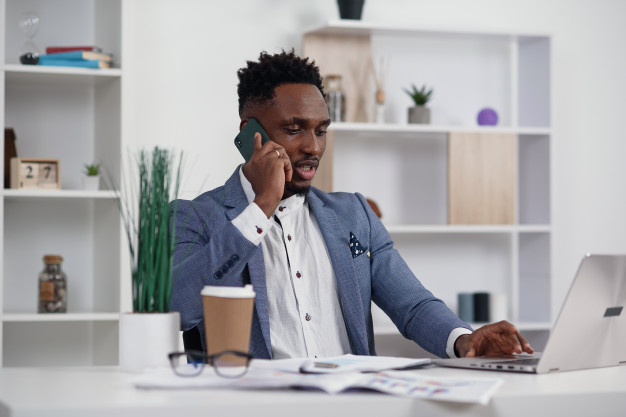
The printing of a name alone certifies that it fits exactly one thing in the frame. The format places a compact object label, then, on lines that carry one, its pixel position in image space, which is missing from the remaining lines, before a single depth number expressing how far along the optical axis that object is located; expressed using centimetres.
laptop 145
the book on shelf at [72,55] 356
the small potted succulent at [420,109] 403
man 204
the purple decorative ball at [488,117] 413
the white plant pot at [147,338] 140
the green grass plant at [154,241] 140
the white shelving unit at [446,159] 414
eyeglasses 125
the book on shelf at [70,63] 356
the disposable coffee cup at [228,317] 138
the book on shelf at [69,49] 359
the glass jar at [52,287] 353
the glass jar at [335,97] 387
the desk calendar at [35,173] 348
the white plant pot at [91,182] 358
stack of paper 119
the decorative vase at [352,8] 392
